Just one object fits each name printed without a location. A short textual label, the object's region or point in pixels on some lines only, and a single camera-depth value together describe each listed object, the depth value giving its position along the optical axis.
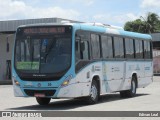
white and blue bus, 16.58
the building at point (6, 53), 49.22
